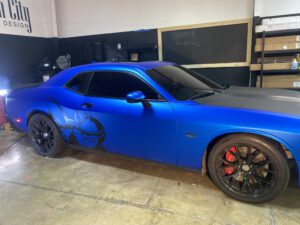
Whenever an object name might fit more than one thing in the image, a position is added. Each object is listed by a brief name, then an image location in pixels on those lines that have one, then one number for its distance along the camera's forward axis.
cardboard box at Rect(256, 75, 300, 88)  4.25
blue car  1.79
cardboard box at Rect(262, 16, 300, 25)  4.11
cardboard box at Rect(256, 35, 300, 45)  4.06
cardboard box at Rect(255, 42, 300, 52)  4.08
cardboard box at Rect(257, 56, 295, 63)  4.33
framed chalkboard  4.72
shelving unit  4.12
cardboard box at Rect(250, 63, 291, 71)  4.15
